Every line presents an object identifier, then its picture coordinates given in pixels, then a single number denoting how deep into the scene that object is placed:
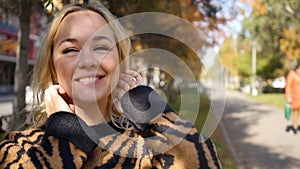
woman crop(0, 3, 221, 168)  1.28
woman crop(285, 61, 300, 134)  10.01
